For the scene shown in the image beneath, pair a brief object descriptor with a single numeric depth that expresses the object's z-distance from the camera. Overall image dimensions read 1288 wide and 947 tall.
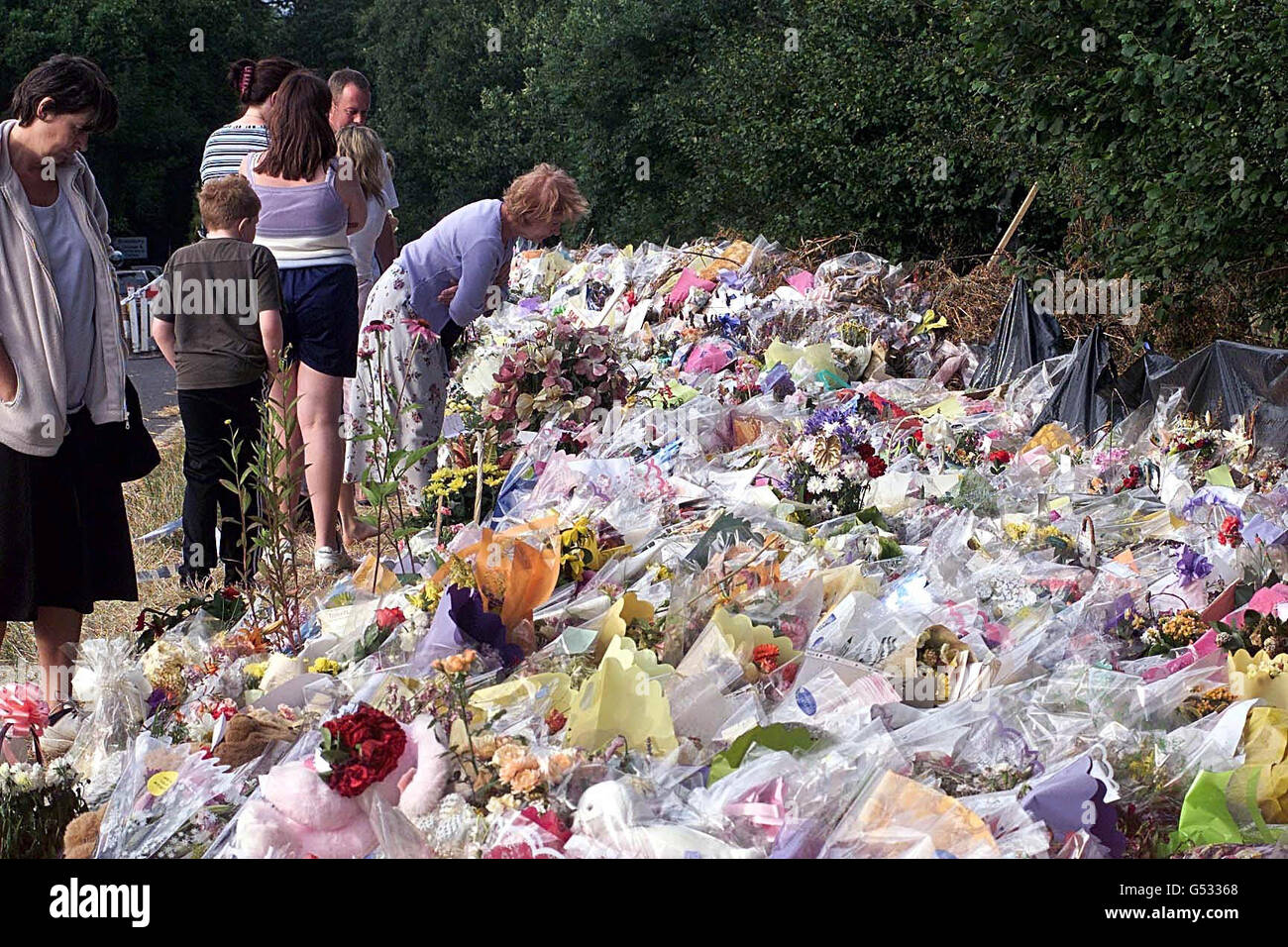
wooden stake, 8.28
